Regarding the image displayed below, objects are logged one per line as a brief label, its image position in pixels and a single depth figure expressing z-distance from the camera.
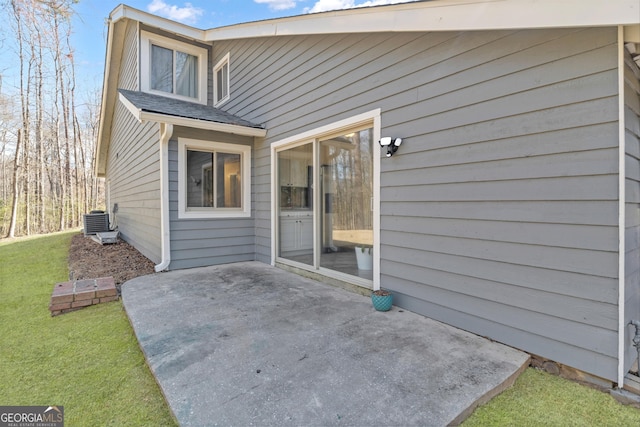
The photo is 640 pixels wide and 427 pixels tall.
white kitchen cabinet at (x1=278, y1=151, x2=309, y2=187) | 4.77
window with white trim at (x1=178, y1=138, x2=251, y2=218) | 5.14
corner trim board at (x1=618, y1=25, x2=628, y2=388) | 1.93
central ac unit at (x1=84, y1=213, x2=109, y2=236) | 9.15
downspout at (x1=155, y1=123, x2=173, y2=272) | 4.91
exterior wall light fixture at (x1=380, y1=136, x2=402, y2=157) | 3.21
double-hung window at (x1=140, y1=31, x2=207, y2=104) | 6.17
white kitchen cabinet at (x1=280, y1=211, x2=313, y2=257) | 4.69
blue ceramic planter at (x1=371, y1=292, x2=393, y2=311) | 3.16
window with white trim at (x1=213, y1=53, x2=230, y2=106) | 6.60
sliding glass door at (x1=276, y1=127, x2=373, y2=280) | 3.79
